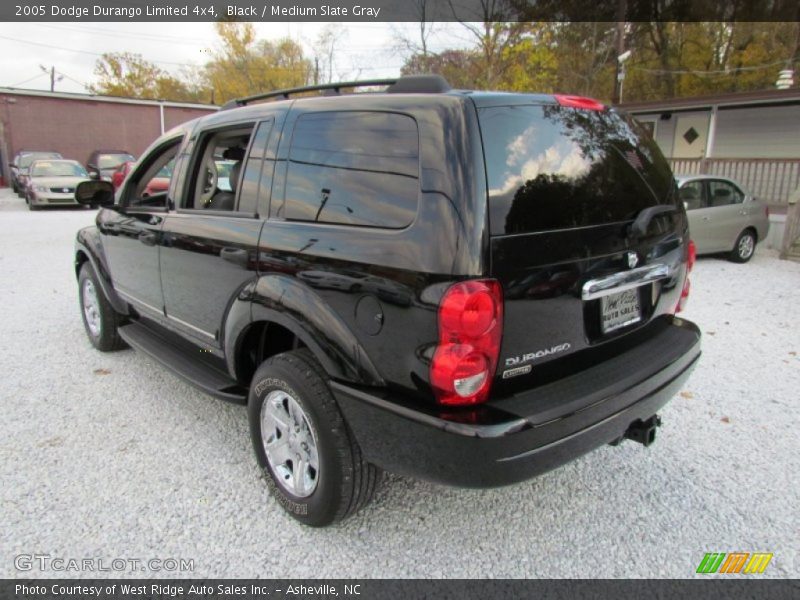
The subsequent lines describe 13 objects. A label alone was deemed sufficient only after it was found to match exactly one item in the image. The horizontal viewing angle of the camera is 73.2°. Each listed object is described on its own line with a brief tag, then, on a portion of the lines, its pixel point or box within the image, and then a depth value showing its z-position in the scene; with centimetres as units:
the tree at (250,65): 3891
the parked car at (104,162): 2044
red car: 1282
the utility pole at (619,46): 1606
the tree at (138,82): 4778
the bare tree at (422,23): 2241
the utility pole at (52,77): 5184
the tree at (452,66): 2080
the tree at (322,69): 3816
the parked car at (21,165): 1999
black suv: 198
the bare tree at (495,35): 1909
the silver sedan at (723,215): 865
